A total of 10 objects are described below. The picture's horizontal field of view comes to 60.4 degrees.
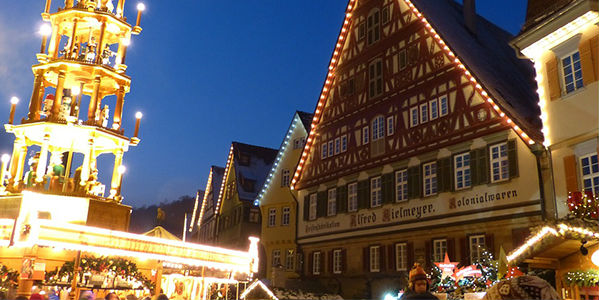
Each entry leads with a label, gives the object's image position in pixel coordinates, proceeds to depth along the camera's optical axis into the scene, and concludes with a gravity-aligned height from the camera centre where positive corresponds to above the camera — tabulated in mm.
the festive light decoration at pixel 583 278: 11895 +566
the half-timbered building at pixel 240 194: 39000 +7307
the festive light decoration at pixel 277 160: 31859 +7834
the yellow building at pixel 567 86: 13250 +5735
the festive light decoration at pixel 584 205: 11336 +2151
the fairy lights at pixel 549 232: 10633 +1435
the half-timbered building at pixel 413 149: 17484 +5716
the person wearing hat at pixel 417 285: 4137 +91
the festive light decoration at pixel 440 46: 16969 +9189
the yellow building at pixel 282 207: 28938 +4820
